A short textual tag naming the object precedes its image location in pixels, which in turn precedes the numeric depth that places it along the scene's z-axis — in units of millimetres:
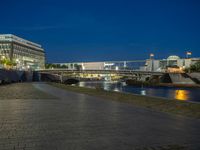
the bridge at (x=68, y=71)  85425
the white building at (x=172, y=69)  99662
